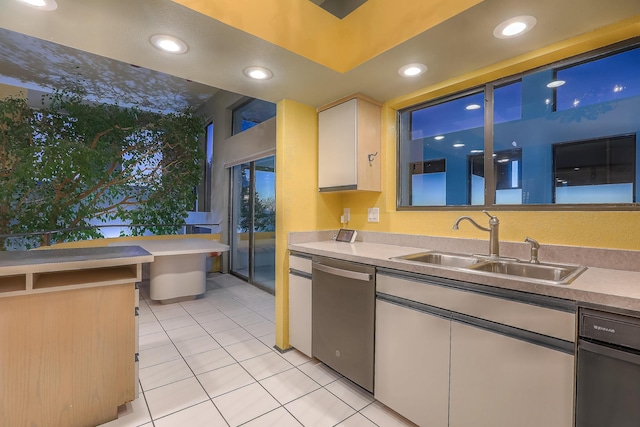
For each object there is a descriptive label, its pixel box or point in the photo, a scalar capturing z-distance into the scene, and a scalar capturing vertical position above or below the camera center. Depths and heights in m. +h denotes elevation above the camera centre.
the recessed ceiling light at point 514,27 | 1.42 +1.02
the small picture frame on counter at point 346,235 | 2.61 -0.20
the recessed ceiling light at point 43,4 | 1.33 +1.01
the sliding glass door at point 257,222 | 4.46 -0.14
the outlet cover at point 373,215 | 2.63 +0.00
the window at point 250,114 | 4.80 +1.83
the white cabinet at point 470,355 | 1.09 -0.65
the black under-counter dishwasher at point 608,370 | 0.94 -0.54
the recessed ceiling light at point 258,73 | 1.96 +1.02
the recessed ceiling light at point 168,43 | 1.60 +1.01
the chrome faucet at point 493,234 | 1.77 -0.11
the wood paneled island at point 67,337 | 1.41 -0.69
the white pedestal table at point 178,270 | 3.66 -0.79
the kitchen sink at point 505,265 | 1.45 -0.30
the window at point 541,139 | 1.60 +0.55
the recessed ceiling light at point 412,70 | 1.91 +1.04
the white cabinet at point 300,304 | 2.30 -0.77
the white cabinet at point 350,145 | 2.35 +0.62
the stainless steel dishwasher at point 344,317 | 1.80 -0.73
